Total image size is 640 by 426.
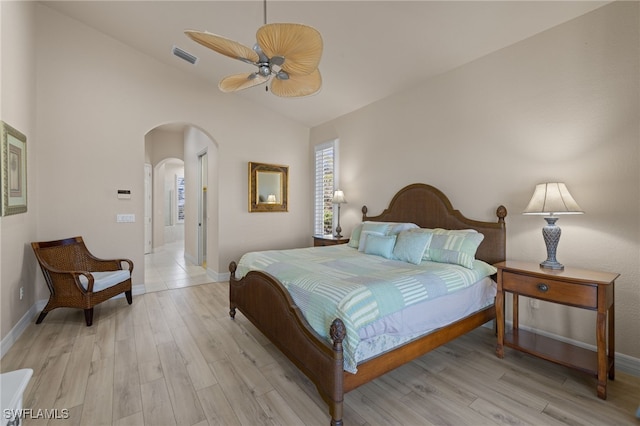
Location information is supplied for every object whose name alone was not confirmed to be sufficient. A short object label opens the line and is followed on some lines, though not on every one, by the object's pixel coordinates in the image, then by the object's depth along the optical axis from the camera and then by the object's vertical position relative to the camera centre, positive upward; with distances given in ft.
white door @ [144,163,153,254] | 24.07 -0.24
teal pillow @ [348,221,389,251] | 11.57 -0.85
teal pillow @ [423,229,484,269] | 8.86 -1.17
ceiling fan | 6.02 +3.72
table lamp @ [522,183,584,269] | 7.38 +0.11
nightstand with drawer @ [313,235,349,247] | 14.85 -1.63
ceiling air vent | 12.82 +7.12
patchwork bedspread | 5.85 -1.82
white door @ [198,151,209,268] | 19.94 -0.45
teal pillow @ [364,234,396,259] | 10.25 -1.30
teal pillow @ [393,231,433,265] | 9.35 -1.23
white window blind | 17.26 +1.66
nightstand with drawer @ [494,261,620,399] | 6.43 -2.19
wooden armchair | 10.15 -2.64
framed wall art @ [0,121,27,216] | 8.24 +1.18
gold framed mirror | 16.84 +1.35
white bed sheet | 5.99 -2.65
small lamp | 15.80 +0.60
